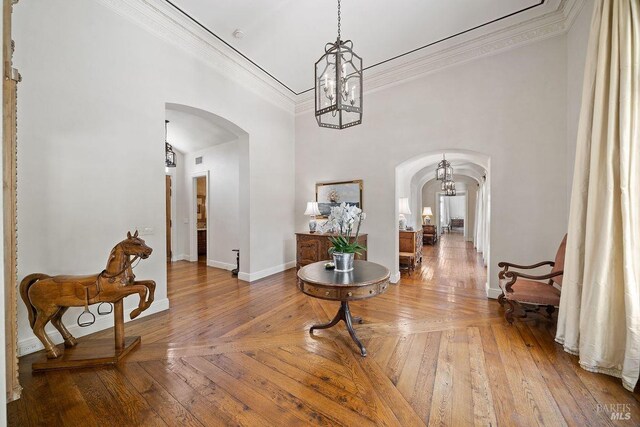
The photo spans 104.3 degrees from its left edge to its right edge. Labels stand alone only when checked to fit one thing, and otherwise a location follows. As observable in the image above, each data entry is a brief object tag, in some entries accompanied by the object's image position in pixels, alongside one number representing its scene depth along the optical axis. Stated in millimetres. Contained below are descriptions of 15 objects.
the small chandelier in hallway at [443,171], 5740
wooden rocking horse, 2039
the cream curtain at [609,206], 1852
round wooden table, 2092
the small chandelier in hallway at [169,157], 5323
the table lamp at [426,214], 11544
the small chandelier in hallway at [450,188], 8375
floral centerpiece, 2398
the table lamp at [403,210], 5840
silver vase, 2451
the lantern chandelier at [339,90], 2160
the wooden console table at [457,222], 17375
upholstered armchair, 2633
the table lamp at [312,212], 4961
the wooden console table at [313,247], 4637
